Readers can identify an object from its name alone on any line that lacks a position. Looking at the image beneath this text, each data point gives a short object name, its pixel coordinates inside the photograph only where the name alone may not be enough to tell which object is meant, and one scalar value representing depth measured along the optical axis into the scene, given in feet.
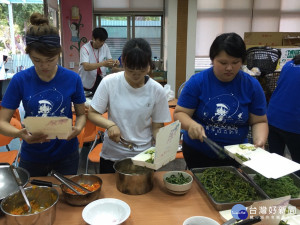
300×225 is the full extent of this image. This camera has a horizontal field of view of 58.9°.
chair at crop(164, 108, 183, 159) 8.70
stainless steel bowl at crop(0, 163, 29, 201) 3.99
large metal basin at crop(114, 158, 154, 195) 4.27
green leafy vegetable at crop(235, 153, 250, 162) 4.30
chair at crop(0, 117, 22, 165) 7.81
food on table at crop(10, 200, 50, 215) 3.59
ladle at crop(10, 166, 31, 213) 3.60
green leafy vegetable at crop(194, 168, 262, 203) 4.17
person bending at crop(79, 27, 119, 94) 12.44
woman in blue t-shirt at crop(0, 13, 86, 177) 4.50
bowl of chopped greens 4.34
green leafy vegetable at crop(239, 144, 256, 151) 4.65
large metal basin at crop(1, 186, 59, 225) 3.24
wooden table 3.78
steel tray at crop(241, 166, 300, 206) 4.18
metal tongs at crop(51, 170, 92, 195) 4.07
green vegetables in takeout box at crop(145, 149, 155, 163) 4.25
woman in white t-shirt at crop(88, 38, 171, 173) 4.99
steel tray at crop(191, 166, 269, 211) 3.97
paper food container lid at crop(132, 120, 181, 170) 3.92
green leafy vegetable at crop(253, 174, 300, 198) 4.33
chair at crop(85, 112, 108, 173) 8.36
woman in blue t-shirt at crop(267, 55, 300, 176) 7.53
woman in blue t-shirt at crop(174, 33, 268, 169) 4.82
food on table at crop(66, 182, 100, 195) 4.11
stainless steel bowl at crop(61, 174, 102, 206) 3.94
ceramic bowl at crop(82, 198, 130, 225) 3.69
